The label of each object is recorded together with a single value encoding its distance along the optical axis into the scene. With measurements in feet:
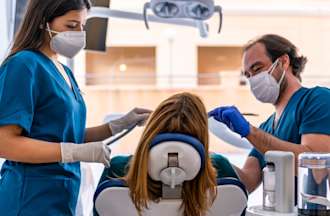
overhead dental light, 12.06
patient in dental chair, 8.34
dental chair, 8.21
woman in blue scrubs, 8.64
